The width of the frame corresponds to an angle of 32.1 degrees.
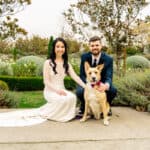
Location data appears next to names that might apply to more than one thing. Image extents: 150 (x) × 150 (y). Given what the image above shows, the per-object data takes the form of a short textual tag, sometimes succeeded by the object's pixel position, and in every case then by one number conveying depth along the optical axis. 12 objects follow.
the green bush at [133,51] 17.57
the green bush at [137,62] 11.90
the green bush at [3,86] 6.45
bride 3.94
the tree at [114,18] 9.01
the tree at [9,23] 9.01
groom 3.95
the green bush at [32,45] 20.43
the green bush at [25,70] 9.44
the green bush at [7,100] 5.00
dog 3.74
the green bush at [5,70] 9.18
